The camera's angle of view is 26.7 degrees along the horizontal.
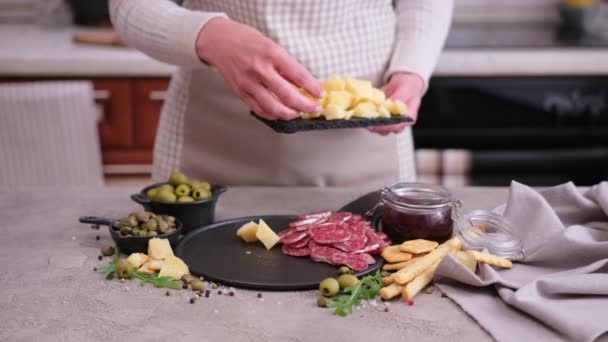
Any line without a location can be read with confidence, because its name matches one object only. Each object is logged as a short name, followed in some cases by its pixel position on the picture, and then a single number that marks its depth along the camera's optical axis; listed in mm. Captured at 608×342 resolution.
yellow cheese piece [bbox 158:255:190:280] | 1697
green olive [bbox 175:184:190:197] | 1877
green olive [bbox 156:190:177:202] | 1860
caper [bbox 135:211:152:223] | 1791
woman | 2114
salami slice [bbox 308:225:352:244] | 1767
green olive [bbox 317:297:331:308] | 1614
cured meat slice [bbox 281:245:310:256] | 1770
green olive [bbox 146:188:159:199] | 1877
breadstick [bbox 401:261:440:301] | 1634
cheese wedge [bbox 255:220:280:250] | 1793
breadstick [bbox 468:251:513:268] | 1687
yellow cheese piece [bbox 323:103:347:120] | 1896
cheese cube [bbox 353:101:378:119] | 1919
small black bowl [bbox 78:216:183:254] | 1764
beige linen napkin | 1552
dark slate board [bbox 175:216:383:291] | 1682
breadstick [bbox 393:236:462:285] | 1649
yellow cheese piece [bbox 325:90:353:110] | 1914
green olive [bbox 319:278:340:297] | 1635
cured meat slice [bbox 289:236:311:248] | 1782
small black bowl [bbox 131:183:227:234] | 1853
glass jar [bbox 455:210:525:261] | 1736
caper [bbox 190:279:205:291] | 1659
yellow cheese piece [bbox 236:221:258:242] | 1818
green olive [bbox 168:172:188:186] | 1885
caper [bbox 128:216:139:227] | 1782
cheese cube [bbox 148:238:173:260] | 1739
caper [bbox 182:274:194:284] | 1679
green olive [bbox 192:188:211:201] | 1880
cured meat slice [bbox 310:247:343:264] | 1741
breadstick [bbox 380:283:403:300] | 1632
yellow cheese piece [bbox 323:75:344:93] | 1953
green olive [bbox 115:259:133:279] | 1695
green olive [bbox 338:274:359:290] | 1653
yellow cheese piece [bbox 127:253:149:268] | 1718
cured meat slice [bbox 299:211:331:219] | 1837
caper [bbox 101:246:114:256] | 1782
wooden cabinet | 2966
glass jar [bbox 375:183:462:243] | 1786
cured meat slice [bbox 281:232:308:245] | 1787
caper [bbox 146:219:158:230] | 1777
